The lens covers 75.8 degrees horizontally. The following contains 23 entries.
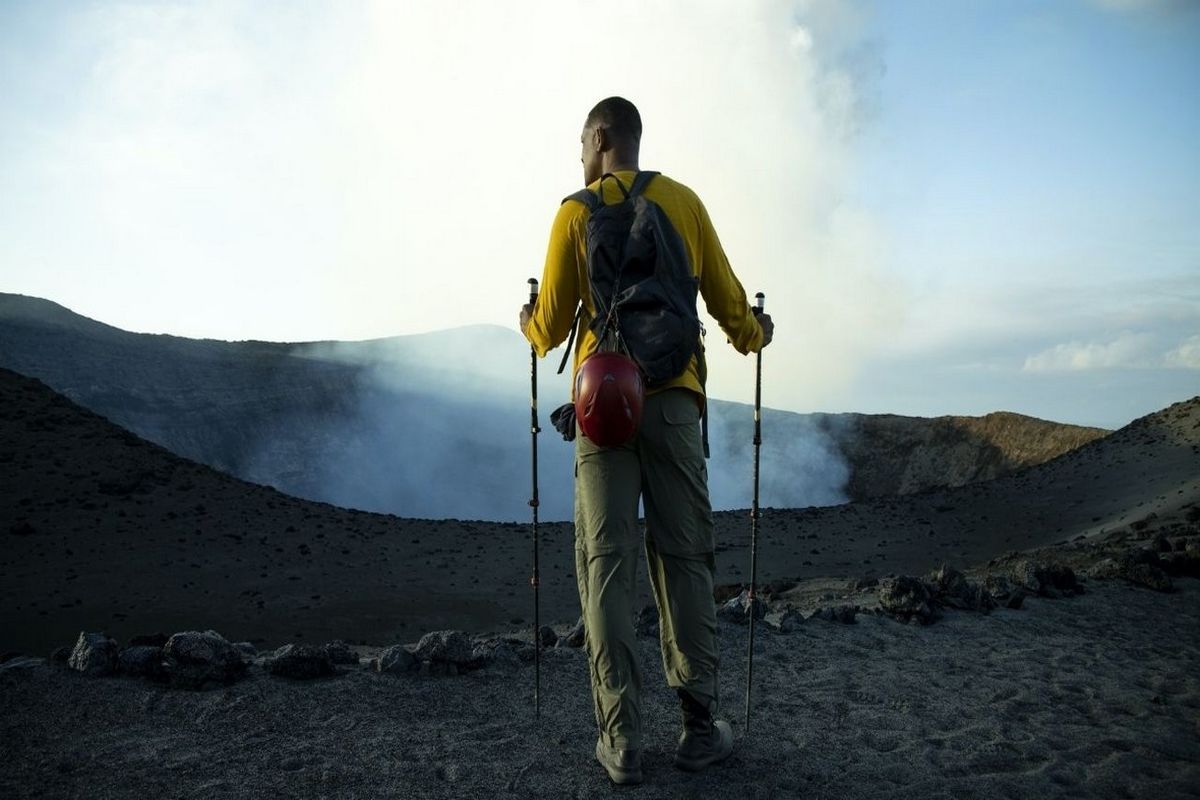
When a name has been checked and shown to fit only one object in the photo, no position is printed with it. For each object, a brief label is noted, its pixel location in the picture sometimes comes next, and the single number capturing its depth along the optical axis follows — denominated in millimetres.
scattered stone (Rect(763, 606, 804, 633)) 6154
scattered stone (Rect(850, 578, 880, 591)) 9739
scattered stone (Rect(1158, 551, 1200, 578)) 8750
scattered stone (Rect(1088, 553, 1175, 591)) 8195
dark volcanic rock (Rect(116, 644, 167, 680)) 4758
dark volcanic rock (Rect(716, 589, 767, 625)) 6258
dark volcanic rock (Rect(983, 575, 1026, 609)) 7215
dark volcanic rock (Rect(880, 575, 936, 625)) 6691
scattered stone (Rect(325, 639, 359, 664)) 5113
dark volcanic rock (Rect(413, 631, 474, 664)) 5074
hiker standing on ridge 3227
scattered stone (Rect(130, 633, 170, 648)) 5449
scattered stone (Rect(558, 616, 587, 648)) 5574
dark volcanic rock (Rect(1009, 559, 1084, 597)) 7707
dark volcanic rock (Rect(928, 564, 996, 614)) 7082
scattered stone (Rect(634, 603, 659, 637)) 5836
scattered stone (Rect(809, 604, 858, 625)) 6535
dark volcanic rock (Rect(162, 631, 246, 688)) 4695
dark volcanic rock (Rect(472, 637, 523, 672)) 5168
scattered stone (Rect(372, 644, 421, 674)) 5000
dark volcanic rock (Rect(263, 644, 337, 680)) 4836
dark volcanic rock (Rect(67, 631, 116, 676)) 4730
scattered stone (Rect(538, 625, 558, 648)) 5863
